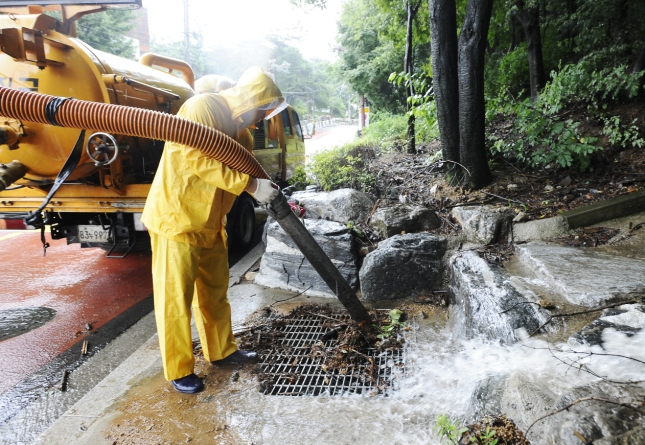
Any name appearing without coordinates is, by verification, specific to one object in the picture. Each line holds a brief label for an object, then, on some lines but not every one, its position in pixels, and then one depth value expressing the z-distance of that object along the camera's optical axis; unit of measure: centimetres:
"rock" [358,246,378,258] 418
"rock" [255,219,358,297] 403
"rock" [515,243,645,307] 246
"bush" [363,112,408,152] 820
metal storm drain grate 247
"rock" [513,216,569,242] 368
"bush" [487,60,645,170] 429
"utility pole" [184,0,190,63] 1684
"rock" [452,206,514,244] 382
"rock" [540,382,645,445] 133
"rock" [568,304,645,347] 202
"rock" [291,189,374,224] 468
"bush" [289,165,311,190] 610
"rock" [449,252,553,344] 243
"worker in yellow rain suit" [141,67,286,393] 241
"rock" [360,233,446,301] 368
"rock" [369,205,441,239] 424
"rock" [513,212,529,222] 385
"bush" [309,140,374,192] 548
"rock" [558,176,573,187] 445
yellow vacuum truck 381
